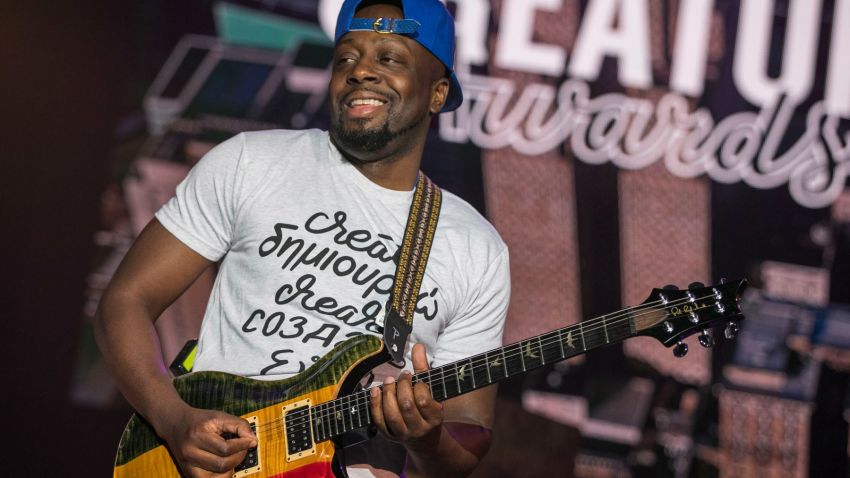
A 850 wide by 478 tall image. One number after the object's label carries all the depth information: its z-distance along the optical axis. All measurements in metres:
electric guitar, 4.79
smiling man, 5.31
